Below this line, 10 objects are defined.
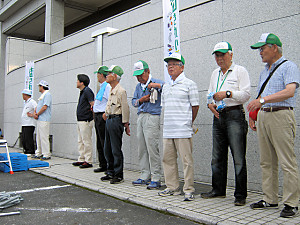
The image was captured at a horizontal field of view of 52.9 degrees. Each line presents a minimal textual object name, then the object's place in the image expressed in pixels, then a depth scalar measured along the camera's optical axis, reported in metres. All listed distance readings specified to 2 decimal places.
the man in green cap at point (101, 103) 6.34
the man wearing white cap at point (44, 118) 8.63
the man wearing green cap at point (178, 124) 4.28
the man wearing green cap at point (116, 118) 5.40
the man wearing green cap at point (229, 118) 3.90
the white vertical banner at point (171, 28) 5.27
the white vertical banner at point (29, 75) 10.57
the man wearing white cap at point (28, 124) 9.14
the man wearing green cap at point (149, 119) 4.95
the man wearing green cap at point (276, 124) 3.38
